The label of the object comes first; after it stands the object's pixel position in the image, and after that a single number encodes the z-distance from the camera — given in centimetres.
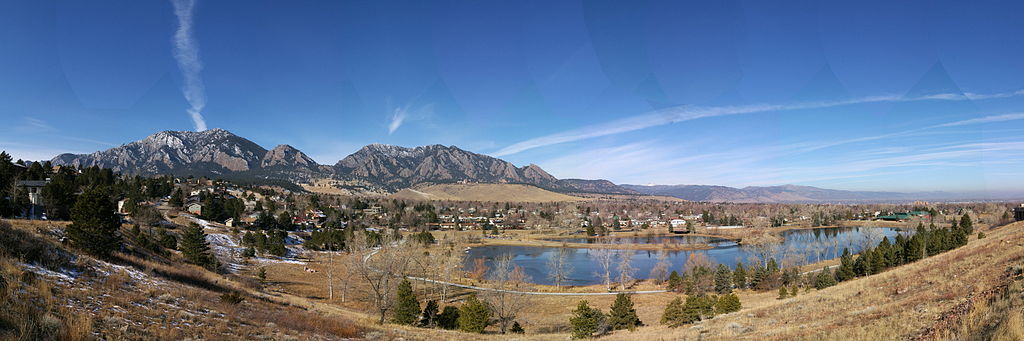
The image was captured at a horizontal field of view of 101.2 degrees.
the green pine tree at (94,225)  2345
